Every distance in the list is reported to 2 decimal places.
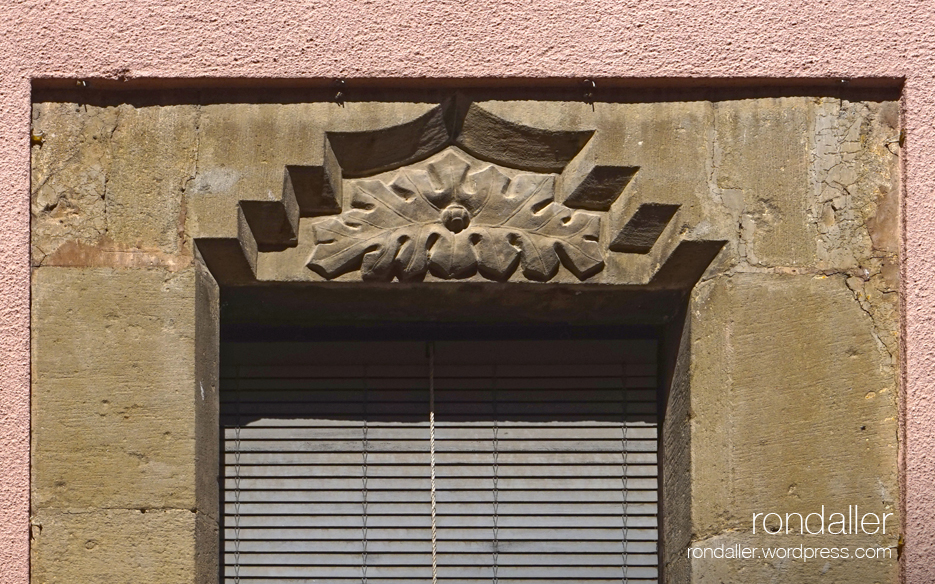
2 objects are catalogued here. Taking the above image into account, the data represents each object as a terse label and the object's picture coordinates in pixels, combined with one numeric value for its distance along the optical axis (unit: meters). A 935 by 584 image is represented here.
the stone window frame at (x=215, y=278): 3.97
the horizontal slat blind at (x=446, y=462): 4.29
